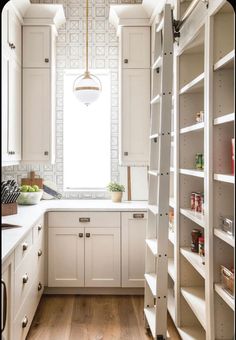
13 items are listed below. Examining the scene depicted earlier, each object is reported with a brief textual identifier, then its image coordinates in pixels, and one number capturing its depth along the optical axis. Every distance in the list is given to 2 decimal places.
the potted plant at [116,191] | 4.09
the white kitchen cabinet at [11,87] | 3.30
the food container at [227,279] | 1.91
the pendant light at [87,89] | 3.55
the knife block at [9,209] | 3.28
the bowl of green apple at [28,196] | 3.89
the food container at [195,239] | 2.64
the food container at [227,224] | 1.90
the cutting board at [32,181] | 4.23
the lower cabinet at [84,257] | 3.74
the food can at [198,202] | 2.56
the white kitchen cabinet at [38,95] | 3.98
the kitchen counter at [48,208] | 2.59
